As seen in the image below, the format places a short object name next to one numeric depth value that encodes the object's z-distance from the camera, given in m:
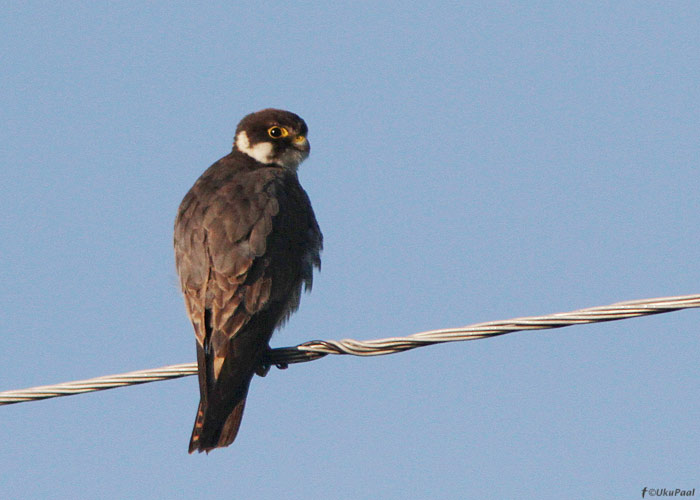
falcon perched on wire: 10.59
